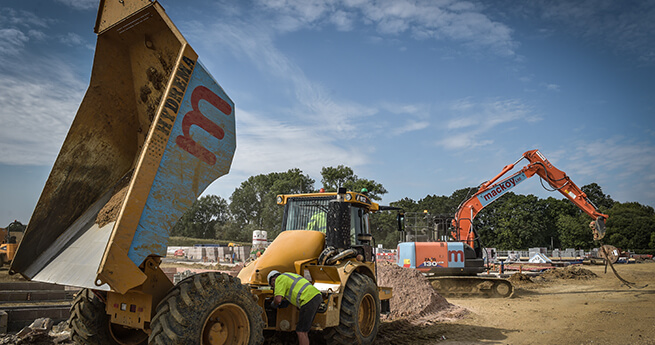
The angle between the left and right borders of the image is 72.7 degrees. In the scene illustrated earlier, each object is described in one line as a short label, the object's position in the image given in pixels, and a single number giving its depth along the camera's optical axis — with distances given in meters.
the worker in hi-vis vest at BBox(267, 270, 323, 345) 5.32
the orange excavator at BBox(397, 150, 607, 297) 14.38
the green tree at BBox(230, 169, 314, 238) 73.23
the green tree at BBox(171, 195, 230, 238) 71.94
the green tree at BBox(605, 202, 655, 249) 56.06
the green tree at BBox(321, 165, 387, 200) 50.88
